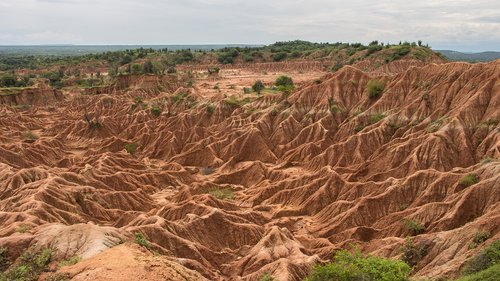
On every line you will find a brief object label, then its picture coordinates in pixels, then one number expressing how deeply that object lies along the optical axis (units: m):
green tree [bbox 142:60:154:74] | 120.81
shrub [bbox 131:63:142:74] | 126.32
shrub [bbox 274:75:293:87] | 93.38
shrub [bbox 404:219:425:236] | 32.22
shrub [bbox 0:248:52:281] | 20.40
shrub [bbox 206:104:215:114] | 70.88
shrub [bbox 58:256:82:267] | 21.36
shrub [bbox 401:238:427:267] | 26.53
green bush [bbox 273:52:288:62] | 156.75
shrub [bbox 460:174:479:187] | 34.28
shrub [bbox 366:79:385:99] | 58.34
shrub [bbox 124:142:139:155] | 65.71
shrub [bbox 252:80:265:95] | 81.62
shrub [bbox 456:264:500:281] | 18.11
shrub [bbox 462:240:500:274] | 20.44
